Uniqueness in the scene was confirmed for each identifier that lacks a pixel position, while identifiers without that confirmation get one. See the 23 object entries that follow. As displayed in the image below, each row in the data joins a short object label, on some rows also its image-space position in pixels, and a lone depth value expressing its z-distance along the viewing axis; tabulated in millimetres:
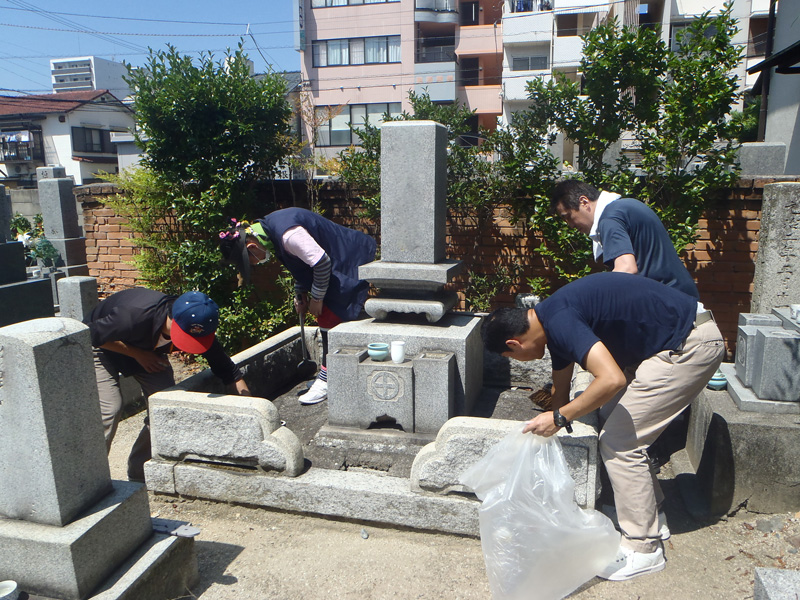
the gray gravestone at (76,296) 5953
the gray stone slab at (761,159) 6555
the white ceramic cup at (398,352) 4020
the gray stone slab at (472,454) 3197
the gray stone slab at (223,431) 3588
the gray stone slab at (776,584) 1964
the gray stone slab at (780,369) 3756
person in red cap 3498
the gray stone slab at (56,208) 9523
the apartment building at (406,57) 25422
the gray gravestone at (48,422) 2363
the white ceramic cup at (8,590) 2359
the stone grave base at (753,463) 3590
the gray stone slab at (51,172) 11211
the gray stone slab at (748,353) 3895
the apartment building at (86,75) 41406
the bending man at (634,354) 2959
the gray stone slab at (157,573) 2566
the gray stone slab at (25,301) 6473
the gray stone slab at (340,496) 3398
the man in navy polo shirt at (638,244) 3609
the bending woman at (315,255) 4578
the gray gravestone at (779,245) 4930
